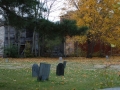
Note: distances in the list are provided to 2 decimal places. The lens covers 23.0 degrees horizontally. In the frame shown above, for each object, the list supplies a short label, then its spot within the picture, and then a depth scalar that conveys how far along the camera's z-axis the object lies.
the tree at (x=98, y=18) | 38.25
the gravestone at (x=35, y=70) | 14.50
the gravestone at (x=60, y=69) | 15.77
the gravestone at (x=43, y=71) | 13.05
